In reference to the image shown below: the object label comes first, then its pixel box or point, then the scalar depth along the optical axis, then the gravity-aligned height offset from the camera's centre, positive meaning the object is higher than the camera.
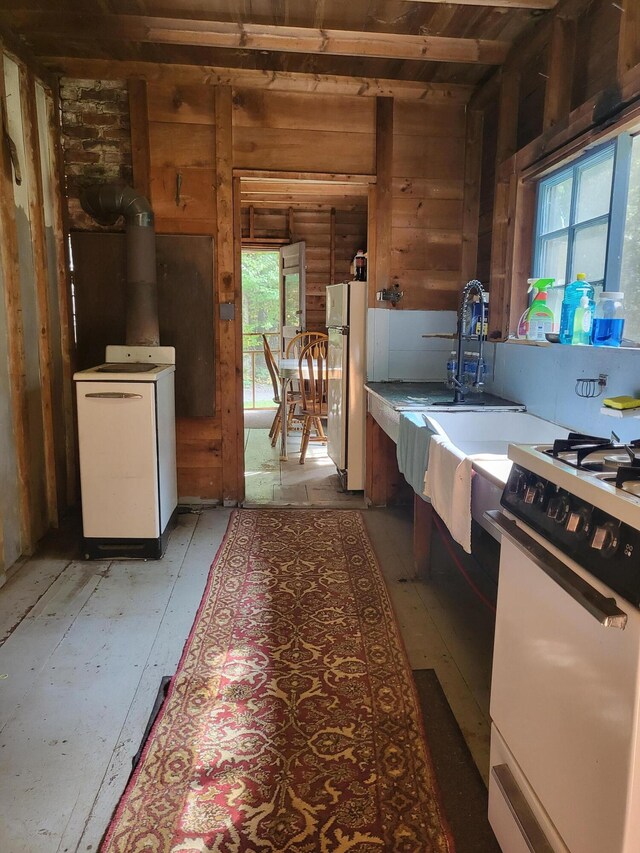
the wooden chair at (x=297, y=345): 6.66 -0.30
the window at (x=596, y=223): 2.11 +0.40
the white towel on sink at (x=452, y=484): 1.71 -0.50
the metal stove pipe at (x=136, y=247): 3.20 +0.38
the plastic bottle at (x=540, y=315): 2.60 +0.03
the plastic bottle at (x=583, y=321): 2.16 +0.01
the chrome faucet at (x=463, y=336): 2.70 -0.07
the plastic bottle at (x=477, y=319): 2.79 +0.01
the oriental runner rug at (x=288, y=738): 1.41 -1.20
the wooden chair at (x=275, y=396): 5.51 -0.73
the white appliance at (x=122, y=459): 2.86 -0.69
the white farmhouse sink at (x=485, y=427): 2.49 -0.44
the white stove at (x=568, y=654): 0.85 -0.56
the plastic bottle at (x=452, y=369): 2.83 -0.23
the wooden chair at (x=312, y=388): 4.90 -0.57
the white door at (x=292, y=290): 6.76 +0.35
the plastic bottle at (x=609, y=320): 1.98 +0.01
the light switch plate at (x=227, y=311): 3.59 +0.05
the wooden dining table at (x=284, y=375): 5.02 -0.47
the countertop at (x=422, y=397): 2.62 -0.37
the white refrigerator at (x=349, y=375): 3.74 -0.36
